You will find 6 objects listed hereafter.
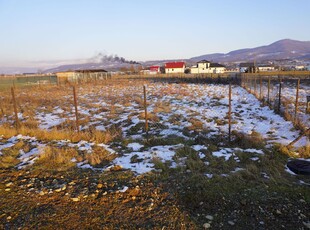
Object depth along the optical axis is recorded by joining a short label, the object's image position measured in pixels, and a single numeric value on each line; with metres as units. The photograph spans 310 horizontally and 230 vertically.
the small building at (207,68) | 100.54
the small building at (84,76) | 45.50
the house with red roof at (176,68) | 102.94
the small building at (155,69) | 111.36
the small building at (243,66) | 99.89
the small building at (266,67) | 110.66
